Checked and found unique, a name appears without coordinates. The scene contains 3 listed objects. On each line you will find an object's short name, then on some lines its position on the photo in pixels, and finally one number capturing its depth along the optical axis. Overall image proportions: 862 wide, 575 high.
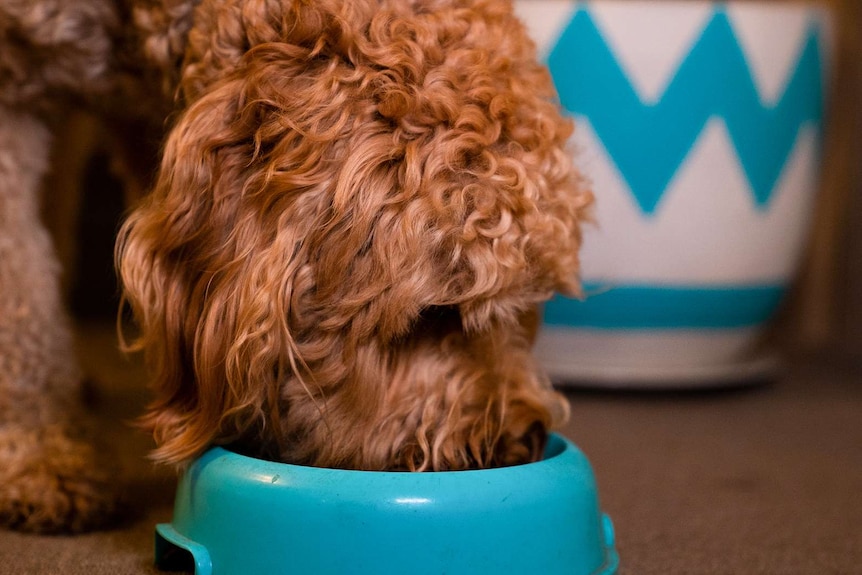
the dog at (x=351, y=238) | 0.95
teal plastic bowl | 0.94
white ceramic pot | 1.34
